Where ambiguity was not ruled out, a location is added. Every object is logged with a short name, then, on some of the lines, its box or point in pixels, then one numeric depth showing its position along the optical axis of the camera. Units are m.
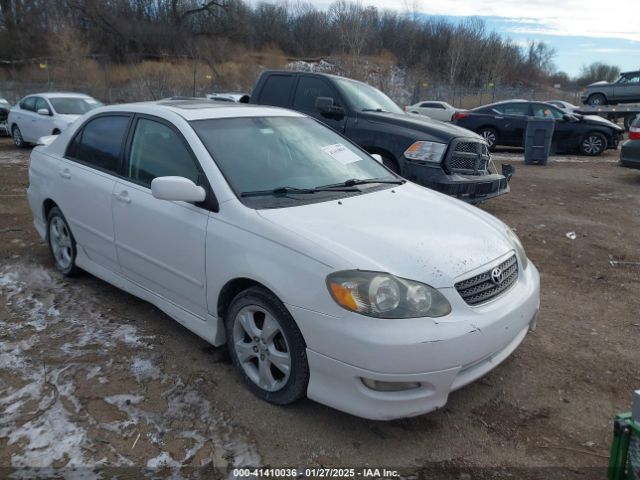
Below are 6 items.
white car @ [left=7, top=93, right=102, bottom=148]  12.30
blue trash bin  12.87
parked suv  24.23
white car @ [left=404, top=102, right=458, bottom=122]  26.77
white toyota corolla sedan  2.48
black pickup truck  6.31
